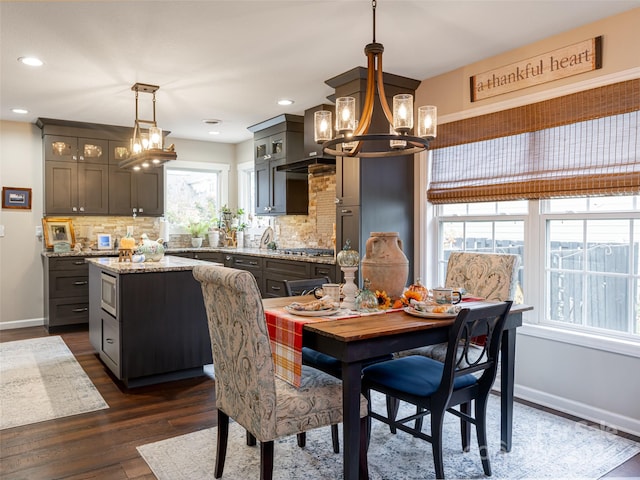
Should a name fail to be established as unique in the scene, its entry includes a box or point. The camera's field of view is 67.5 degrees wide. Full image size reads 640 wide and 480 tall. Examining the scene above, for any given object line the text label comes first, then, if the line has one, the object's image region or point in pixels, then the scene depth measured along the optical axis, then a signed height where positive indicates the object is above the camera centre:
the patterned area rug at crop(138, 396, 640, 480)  2.33 -1.18
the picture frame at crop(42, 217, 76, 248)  5.80 -0.01
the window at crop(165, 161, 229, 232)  6.96 +0.58
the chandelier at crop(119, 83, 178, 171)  3.95 +0.70
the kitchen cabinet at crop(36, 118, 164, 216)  5.75 +0.70
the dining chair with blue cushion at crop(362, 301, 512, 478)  2.04 -0.68
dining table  1.87 -0.45
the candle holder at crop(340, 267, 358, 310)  2.39 -0.29
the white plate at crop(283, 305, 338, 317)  2.14 -0.37
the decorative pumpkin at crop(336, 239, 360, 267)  2.39 -0.14
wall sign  3.02 +1.11
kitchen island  3.55 -0.71
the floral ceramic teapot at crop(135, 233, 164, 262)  4.13 -0.18
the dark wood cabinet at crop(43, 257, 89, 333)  5.52 -0.72
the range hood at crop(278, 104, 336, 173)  4.85 +0.76
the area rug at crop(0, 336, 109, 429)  3.11 -1.17
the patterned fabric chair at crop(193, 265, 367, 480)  1.82 -0.63
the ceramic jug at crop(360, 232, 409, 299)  2.44 -0.17
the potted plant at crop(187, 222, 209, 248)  6.98 +0.02
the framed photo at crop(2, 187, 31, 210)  5.70 +0.39
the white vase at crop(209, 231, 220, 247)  6.93 -0.11
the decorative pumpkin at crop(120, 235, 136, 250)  4.29 -0.12
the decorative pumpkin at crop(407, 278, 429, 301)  2.43 -0.31
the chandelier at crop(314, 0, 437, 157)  2.17 +0.52
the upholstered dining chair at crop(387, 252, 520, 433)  2.75 -0.29
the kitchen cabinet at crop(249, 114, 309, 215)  5.50 +0.79
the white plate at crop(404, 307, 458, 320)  2.14 -0.38
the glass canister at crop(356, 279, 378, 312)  2.29 -0.34
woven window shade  2.86 +0.55
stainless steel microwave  3.64 -0.51
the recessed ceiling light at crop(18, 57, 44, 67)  3.61 +1.30
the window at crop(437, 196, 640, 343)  2.95 -0.17
